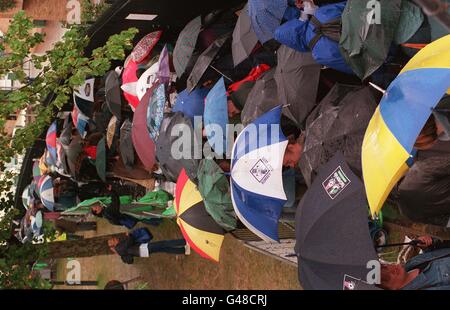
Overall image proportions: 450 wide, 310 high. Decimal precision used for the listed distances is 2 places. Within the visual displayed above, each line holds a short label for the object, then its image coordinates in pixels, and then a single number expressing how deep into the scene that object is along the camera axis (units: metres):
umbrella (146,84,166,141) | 10.38
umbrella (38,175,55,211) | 14.81
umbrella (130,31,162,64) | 12.34
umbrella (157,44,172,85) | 11.10
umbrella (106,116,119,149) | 12.73
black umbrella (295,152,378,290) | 5.48
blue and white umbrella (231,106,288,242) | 7.14
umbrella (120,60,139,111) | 12.16
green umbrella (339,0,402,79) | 6.15
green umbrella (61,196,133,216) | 13.30
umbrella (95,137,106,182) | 13.03
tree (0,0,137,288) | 8.53
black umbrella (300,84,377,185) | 6.31
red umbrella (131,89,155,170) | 10.95
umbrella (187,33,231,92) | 9.68
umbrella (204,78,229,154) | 8.54
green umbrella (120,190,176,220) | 11.89
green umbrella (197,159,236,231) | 8.44
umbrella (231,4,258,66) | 8.91
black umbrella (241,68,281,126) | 7.84
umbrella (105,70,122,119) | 12.80
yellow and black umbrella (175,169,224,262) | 9.47
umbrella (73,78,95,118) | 14.05
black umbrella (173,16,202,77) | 10.43
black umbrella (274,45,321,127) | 7.40
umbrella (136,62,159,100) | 11.60
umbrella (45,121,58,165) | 14.85
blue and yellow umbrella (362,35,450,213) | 4.77
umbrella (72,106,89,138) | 14.20
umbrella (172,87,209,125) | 9.69
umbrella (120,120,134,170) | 11.77
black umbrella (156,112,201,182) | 9.20
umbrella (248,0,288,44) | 8.20
